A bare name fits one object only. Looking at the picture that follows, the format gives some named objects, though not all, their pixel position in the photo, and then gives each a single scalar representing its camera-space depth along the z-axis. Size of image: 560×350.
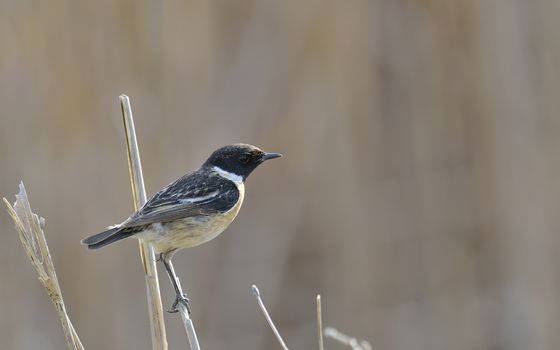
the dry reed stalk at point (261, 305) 5.30
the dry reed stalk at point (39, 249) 5.07
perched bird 6.48
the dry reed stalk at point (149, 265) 5.67
